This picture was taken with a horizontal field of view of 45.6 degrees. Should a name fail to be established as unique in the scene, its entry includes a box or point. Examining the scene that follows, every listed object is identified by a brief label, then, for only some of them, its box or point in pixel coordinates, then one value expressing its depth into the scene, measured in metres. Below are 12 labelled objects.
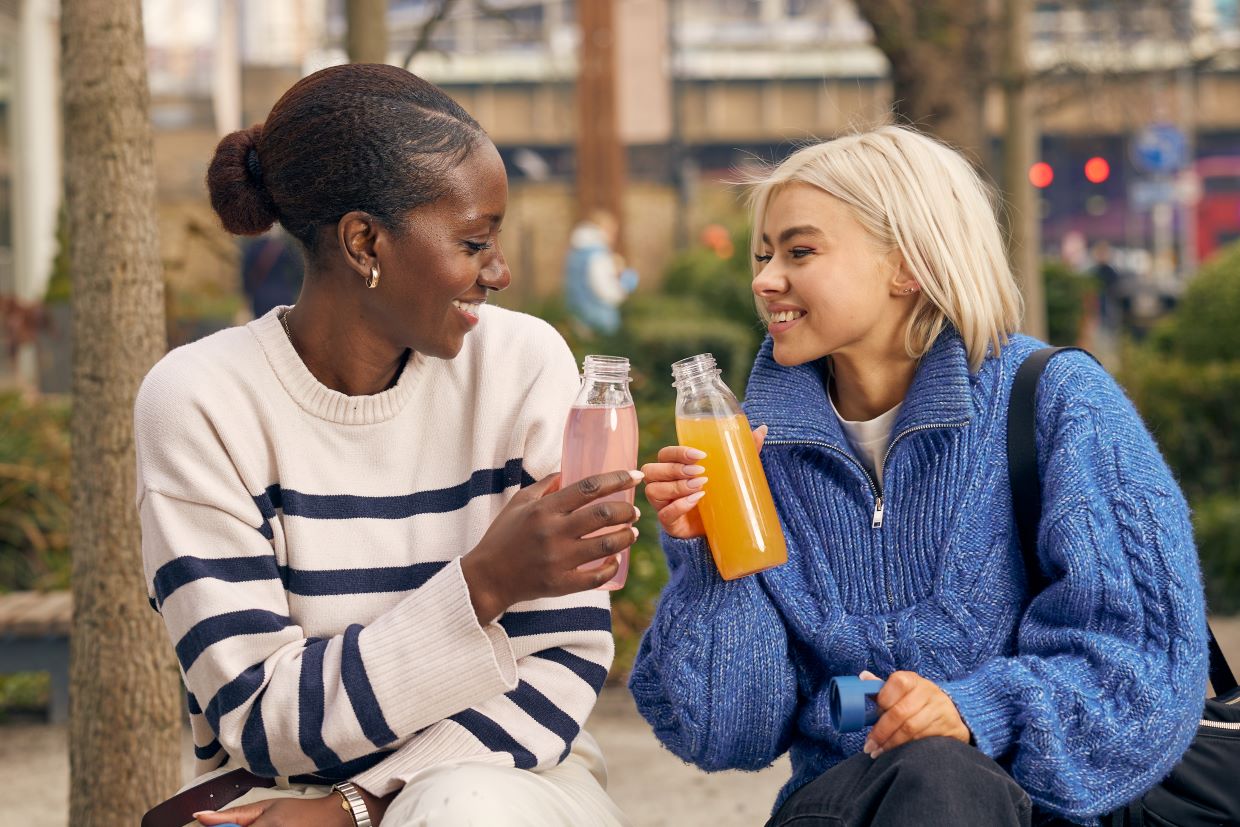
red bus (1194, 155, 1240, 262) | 52.25
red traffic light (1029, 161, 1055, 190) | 23.16
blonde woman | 2.23
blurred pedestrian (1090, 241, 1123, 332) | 22.40
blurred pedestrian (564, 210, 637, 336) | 12.34
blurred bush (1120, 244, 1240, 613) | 6.95
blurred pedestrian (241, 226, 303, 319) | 9.99
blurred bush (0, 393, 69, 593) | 6.18
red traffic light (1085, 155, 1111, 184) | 18.01
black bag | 2.31
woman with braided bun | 2.21
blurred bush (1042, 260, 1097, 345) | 11.95
